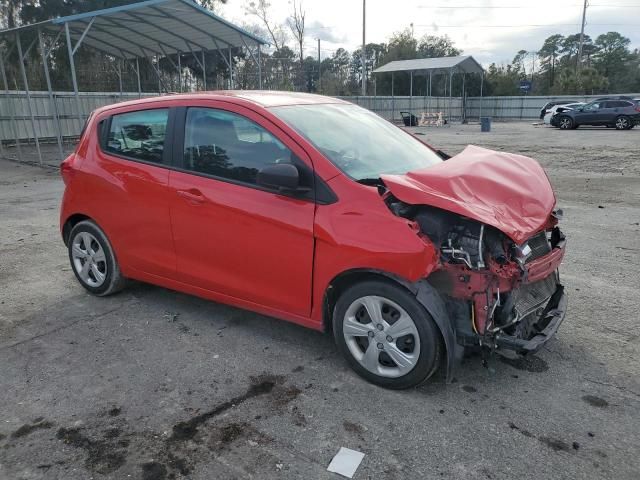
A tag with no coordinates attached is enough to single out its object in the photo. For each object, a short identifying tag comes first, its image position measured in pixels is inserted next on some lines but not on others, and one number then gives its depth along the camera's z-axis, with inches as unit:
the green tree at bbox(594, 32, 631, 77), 2347.4
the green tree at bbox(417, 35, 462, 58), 2459.4
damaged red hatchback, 116.0
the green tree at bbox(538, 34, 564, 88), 2766.0
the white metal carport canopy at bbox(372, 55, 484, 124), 1378.0
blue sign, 1871.3
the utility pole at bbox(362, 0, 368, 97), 1539.1
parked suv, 1059.3
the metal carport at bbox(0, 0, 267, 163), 519.8
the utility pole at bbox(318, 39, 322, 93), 1643.0
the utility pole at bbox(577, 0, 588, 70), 1927.7
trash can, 1175.6
